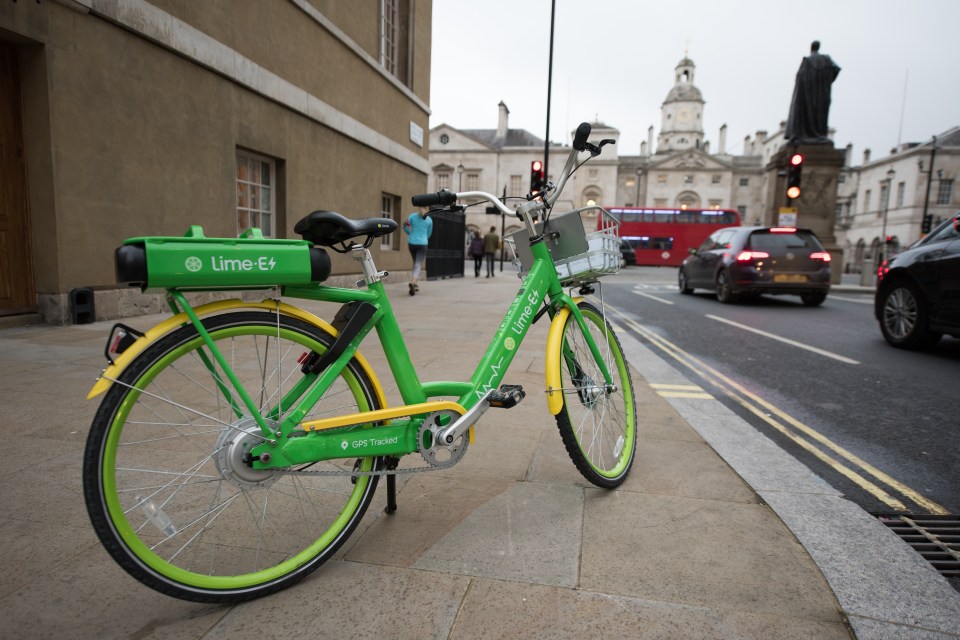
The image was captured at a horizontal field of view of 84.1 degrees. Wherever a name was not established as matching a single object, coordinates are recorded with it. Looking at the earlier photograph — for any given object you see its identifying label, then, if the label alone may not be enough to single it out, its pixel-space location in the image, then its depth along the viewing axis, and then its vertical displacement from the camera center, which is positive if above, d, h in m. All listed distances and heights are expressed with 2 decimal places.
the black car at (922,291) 5.59 -0.26
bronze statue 17.91 +5.59
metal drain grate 1.94 -1.07
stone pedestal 17.88 +2.48
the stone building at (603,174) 61.25 +10.29
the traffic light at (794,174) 14.71 +2.52
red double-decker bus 34.66 +1.93
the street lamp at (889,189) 57.81 +8.64
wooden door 5.22 +0.40
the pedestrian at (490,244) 19.16 +0.40
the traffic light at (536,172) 12.89 +2.08
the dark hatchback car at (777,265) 10.55 -0.01
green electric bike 1.41 -0.50
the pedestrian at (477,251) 20.16 +0.15
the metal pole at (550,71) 16.17 +5.84
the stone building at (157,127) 5.27 +1.49
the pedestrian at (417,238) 11.08 +0.32
